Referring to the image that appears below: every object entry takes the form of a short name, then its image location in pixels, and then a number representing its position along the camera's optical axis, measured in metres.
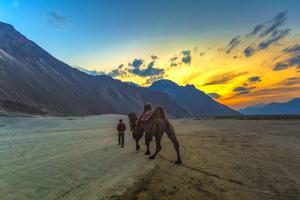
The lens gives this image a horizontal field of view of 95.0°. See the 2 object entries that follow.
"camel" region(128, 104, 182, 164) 5.91
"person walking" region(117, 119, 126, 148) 8.32
